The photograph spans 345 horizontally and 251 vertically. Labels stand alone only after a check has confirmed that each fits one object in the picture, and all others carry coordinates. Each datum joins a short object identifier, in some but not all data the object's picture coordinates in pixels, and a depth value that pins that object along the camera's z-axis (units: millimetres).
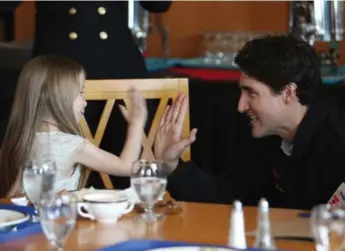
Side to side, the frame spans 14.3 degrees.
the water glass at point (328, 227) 2850
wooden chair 4296
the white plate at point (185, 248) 3041
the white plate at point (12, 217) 3260
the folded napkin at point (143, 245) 3091
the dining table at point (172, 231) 3136
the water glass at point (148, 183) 3334
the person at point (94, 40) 4400
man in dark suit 3791
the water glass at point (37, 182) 3267
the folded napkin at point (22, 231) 3177
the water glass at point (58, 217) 2988
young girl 3900
